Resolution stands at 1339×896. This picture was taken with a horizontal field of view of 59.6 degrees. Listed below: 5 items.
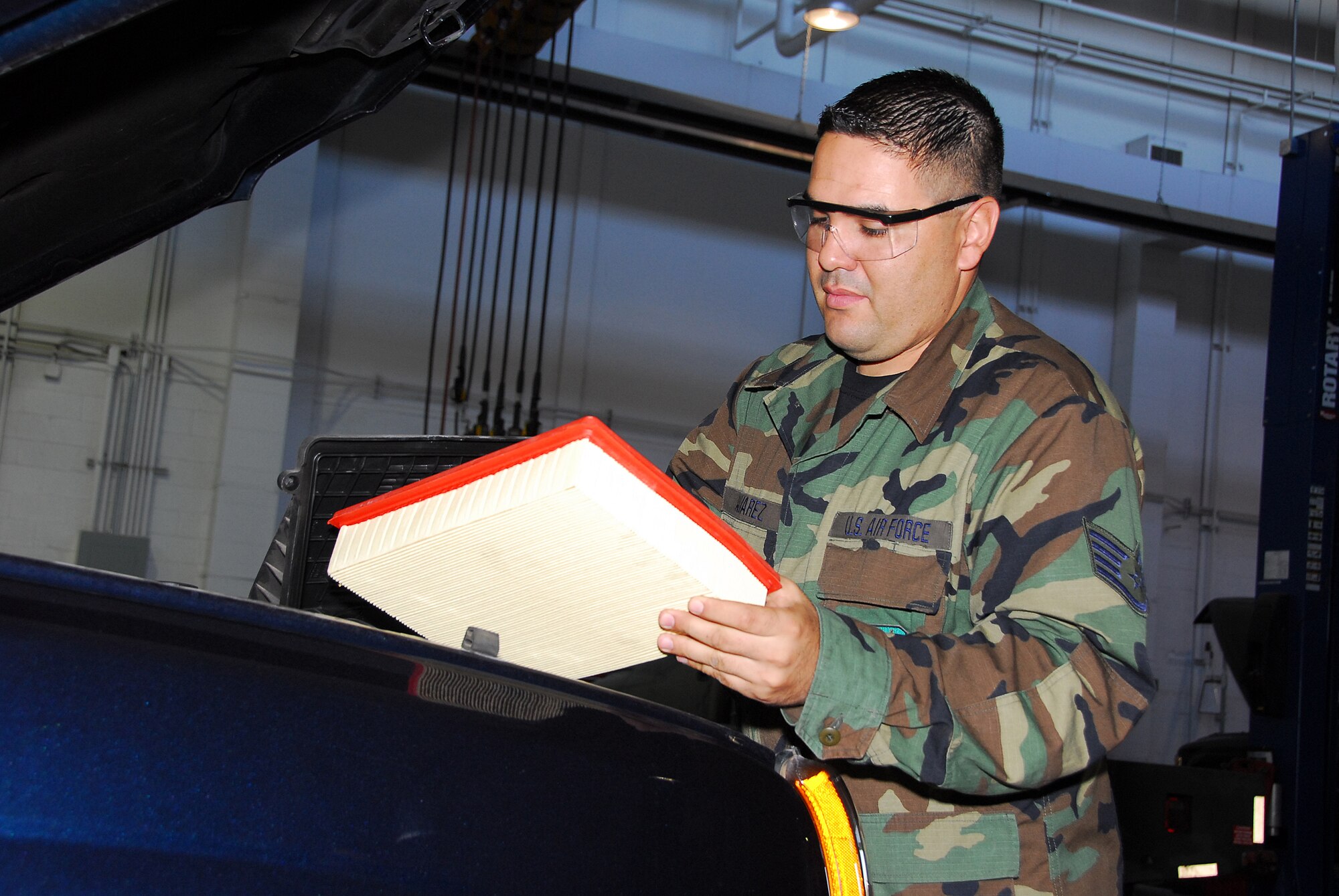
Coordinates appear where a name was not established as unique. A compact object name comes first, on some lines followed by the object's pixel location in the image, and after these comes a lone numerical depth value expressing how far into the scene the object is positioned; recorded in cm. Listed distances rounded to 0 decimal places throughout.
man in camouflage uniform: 120
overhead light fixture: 509
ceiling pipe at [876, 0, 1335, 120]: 809
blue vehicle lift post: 415
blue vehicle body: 66
